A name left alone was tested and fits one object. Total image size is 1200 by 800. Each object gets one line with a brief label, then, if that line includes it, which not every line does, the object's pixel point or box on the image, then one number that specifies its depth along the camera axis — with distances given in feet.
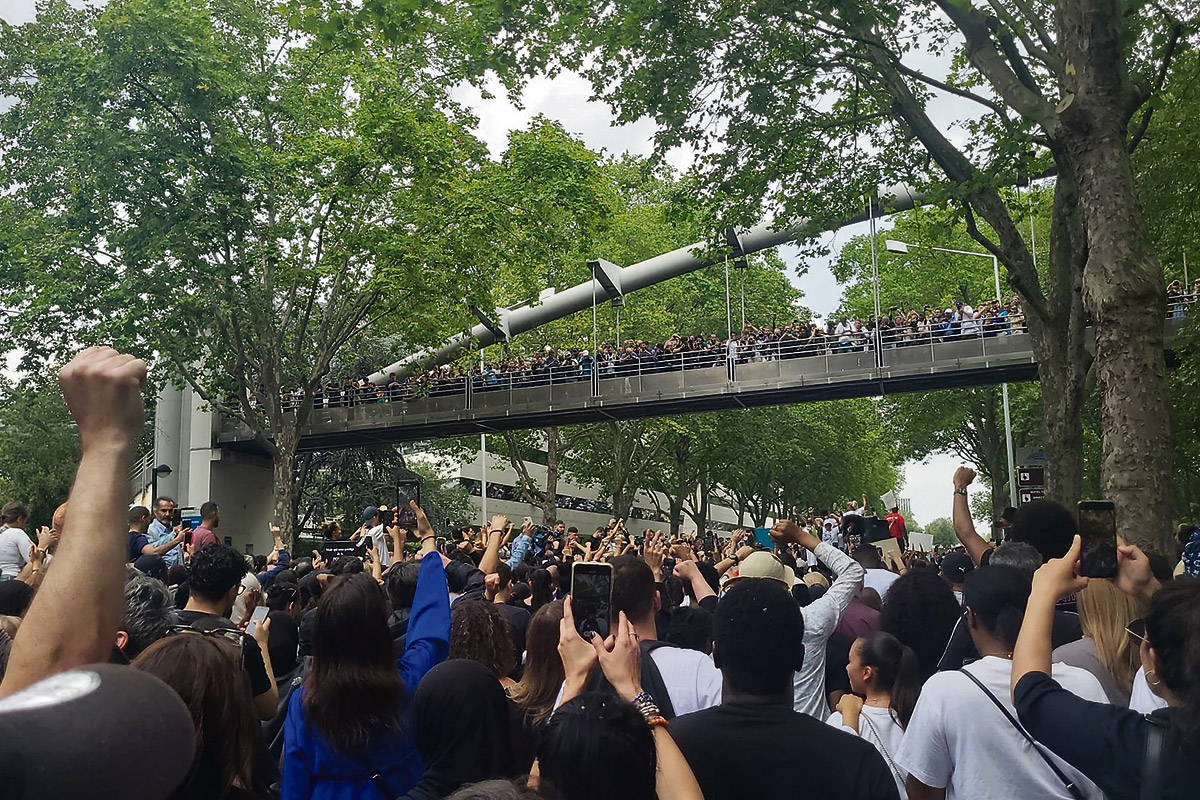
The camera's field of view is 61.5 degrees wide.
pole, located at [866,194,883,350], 94.22
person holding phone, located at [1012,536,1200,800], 7.55
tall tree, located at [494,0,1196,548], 28.45
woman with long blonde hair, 12.22
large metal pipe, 121.49
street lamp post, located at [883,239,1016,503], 95.59
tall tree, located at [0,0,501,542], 71.82
